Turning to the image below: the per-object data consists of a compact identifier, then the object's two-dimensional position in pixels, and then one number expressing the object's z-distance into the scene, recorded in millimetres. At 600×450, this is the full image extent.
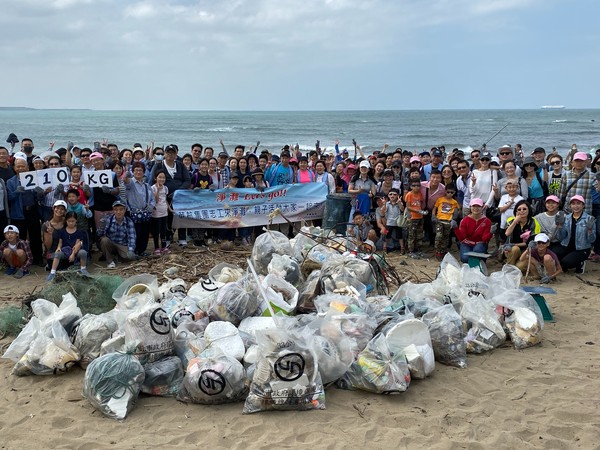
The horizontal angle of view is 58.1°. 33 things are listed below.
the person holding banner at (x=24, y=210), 7418
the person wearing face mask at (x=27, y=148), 9367
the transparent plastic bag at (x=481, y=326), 4914
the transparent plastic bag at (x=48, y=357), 4391
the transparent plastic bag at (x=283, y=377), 3826
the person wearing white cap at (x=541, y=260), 7055
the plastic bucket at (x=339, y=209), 8586
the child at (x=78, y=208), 7344
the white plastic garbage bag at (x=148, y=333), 4168
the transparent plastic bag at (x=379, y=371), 4070
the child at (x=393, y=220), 8422
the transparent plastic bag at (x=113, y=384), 3834
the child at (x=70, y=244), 7023
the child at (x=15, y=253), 7109
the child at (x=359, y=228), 8180
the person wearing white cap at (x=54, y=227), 7094
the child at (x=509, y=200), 7762
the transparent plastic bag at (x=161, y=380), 4082
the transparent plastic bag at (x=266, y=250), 6102
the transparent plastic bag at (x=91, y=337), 4453
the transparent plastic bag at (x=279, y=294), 4895
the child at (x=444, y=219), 8125
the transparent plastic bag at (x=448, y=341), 4664
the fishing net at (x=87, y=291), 5402
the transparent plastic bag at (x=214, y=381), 3889
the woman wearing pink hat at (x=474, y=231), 7594
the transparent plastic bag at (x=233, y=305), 4727
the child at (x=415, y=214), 8297
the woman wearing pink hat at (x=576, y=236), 7180
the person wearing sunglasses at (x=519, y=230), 7352
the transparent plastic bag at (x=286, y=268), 5550
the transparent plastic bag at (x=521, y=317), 4992
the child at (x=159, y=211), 8109
